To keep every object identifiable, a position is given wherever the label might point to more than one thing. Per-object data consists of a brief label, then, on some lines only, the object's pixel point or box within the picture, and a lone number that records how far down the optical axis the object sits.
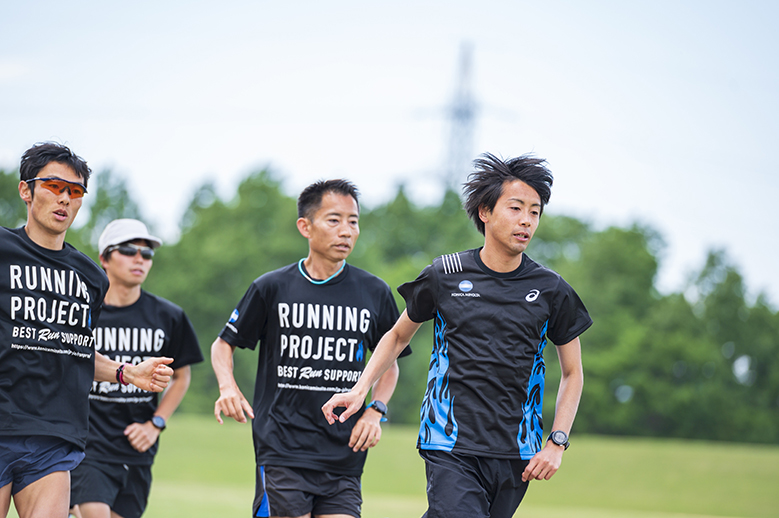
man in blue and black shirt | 8.86
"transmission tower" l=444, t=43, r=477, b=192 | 99.12
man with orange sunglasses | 8.97
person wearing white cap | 12.77
